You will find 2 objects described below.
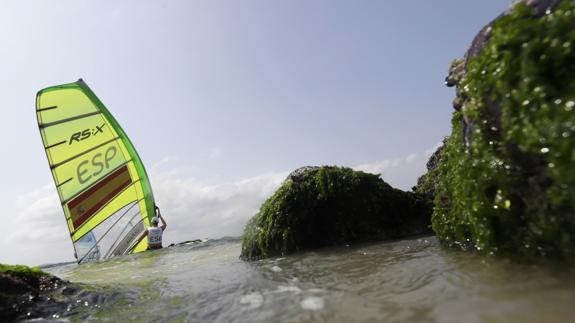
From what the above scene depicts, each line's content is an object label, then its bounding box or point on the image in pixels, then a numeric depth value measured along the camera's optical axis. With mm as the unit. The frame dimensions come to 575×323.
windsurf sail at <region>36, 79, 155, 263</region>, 12984
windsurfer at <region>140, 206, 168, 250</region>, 15055
